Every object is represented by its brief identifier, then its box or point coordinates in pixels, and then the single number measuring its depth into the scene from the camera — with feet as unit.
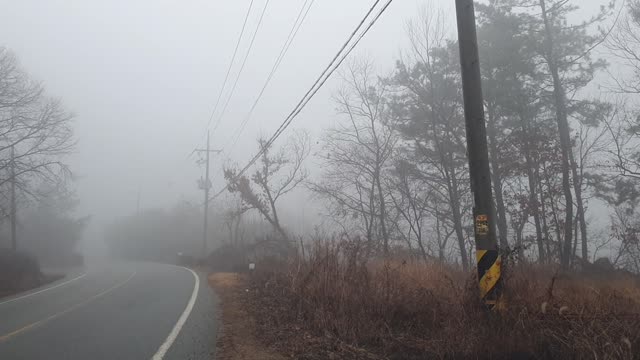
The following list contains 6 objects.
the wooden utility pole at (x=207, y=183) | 129.39
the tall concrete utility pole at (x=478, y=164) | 21.36
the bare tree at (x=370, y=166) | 87.30
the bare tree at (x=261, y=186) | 106.42
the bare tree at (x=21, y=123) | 70.59
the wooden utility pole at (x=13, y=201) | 72.18
